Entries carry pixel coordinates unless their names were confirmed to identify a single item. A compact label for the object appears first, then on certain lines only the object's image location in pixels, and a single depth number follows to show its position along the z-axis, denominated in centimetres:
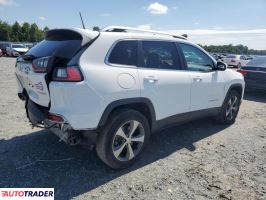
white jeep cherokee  234
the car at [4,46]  2515
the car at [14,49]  2328
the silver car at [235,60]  1925
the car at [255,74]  664
